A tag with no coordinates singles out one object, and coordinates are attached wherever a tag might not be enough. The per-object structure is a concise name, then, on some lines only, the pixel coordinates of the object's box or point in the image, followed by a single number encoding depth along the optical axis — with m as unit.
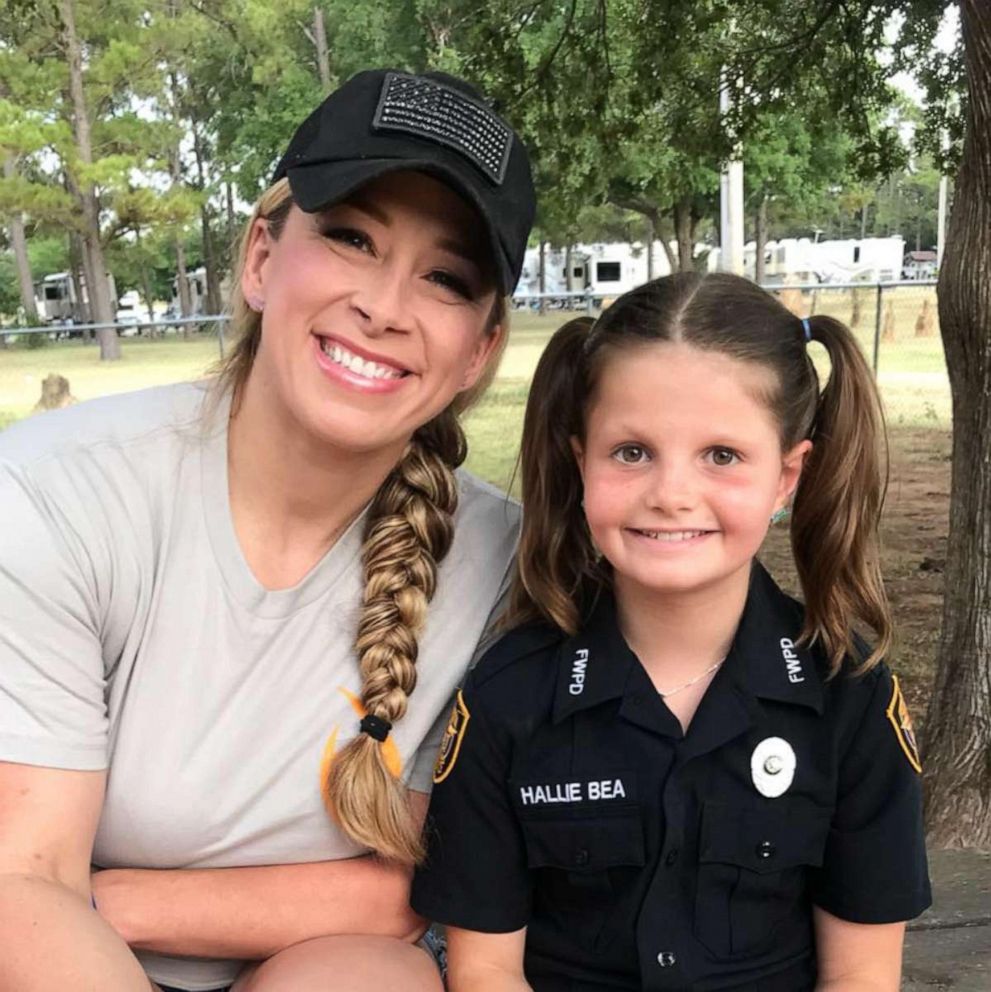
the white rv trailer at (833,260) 57.38
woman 1.60
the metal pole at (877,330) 10.81
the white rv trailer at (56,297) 62.03
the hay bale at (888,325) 16.95
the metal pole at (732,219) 17.45
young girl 1.72
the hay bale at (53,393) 13.63
